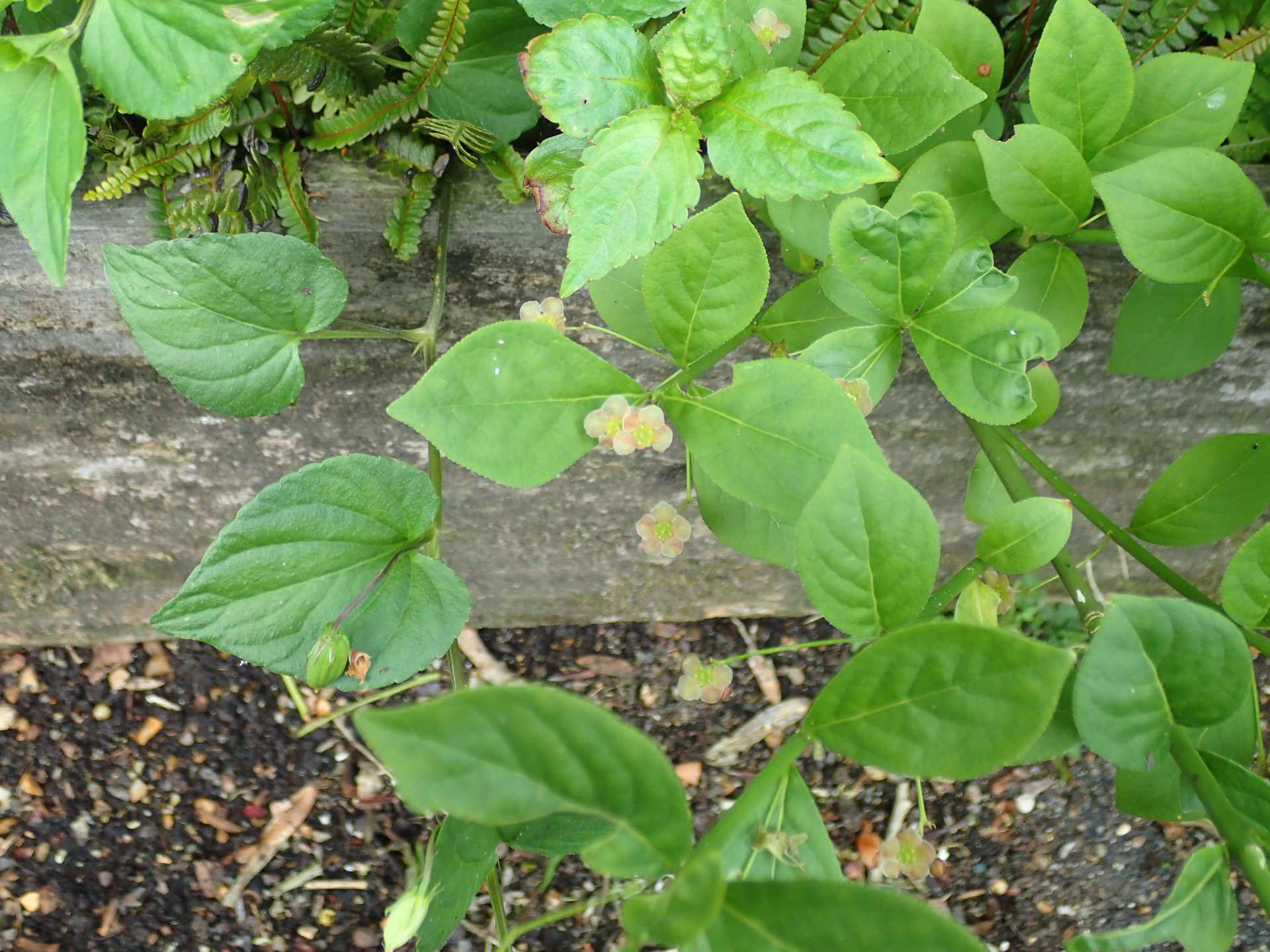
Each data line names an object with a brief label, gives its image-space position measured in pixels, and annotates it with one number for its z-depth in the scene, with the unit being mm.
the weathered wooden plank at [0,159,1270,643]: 429
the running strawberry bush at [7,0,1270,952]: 278
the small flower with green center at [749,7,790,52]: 357
